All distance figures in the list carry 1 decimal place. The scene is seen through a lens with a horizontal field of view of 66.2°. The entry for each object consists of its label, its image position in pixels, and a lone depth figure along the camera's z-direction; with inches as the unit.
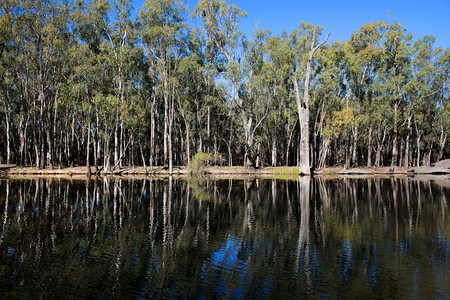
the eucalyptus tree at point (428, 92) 1916.8
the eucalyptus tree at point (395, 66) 1852.9
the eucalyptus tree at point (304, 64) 1744.6
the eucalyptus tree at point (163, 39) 1784.0
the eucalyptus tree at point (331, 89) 1772.9
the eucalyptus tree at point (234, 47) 1819.6
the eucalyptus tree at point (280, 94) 1771.7
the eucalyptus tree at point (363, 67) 1833.2
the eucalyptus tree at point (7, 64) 1462.8
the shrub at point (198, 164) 1657.2
